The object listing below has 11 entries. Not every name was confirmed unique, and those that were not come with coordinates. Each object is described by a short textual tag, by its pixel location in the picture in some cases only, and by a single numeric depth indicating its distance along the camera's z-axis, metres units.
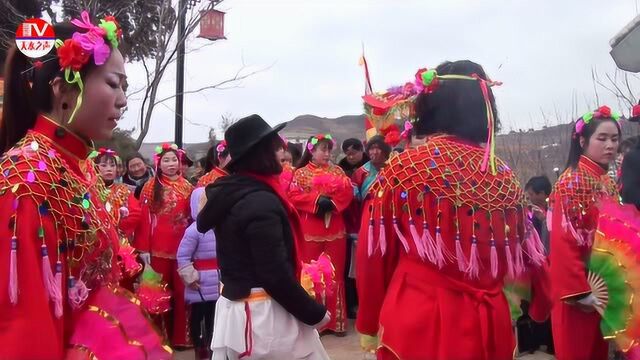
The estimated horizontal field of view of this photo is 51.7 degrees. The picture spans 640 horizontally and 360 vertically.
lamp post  10.86
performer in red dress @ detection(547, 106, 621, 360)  4.43
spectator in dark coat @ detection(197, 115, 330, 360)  3.09
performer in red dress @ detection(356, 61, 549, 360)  2.93
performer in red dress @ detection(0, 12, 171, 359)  1.86
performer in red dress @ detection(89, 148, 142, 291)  6.68
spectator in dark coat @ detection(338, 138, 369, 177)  8.89
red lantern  10.93
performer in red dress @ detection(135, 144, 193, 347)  6.78
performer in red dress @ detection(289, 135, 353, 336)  7.54
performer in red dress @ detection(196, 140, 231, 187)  6.37
